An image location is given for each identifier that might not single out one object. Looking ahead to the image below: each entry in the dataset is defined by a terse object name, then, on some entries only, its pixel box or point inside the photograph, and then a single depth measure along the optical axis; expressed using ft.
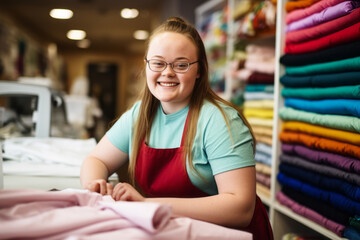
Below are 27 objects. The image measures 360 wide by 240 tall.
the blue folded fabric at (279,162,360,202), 4.60
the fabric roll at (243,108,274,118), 7.25
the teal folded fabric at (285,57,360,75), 4.61
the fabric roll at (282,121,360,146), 4.64
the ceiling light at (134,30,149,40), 27.94
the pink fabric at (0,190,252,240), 2.21
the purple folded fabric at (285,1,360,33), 4.72
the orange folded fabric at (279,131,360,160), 4.65
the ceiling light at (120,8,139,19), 20.39
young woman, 3.28
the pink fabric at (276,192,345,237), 4.89
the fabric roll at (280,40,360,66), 4.64
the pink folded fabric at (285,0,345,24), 5.14
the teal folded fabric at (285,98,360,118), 4.59
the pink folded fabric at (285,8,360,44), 4.66
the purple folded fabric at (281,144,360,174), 4.62
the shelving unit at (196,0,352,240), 6.43
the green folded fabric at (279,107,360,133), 4.60
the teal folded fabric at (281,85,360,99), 4.61
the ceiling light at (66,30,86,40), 28.50
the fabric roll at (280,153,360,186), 4.58
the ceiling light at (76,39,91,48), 34.09
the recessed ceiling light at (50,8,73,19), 20.48
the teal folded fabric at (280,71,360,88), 4.67
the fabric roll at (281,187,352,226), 4.80
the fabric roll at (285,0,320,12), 5.65
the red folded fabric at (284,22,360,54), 4.61
